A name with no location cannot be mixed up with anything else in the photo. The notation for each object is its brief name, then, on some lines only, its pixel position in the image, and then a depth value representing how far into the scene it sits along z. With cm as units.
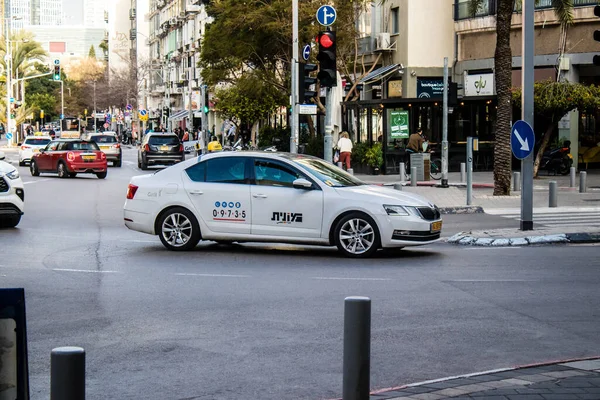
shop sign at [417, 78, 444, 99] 4444
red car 3919
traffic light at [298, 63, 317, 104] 2444
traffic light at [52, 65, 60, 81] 6884
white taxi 1448
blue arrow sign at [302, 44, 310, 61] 3106
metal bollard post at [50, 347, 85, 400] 385
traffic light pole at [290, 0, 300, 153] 2762
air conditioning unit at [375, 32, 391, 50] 4453
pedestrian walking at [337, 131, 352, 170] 3497
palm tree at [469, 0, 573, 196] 2639
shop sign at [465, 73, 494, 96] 4181
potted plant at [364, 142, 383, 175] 3819
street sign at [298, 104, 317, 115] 2559
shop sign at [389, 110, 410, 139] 3812
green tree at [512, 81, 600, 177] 3191
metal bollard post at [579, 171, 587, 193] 2702
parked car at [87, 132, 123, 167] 5109
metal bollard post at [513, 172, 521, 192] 2848
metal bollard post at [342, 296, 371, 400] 495
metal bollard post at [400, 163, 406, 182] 3222
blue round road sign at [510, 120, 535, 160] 1722
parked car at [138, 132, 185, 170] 4725
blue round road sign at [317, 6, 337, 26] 2395
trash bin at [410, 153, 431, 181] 3384
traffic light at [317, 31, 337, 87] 2170
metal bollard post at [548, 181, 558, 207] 2322
